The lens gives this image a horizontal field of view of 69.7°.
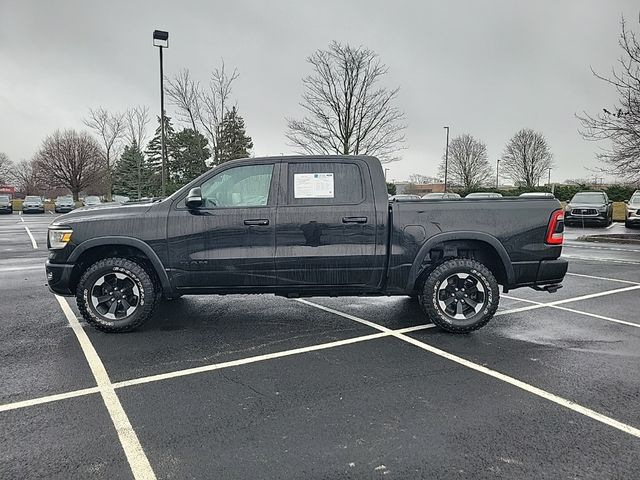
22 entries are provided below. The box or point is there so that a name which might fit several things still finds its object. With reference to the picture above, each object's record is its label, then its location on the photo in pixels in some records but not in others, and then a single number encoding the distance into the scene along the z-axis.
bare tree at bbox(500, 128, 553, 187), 59.03
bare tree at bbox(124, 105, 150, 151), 34.31
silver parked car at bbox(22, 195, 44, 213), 39.41
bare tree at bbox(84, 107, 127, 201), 36.81
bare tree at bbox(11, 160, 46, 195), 71.06
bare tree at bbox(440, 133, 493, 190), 58.59
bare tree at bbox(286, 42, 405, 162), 20.77
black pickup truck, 4.93
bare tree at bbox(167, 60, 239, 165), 21.25
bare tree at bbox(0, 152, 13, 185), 76.25
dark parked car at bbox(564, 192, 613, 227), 22.48
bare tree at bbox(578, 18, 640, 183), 14.86
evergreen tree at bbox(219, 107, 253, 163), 22.10
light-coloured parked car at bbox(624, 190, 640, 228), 20.45
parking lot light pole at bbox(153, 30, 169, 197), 16.00
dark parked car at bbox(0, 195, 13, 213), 37.72
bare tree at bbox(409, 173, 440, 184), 78.12
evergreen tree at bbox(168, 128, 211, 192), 28.33
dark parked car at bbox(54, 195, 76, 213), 40.20
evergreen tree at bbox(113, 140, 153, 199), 38.15
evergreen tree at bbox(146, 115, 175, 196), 38.09
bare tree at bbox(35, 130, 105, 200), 53.16
